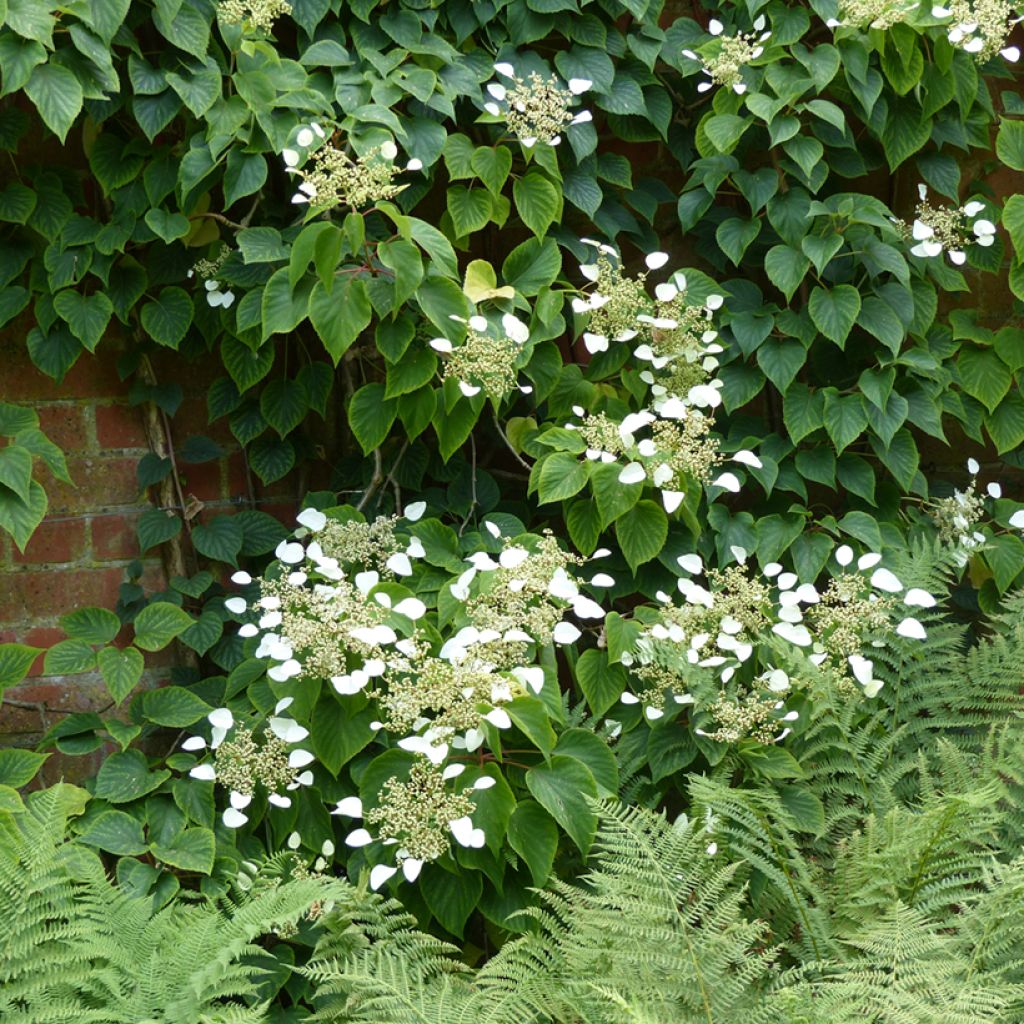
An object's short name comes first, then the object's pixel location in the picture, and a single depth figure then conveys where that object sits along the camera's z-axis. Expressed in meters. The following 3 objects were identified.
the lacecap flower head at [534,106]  2.21
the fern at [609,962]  1.51
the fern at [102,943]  1.55
